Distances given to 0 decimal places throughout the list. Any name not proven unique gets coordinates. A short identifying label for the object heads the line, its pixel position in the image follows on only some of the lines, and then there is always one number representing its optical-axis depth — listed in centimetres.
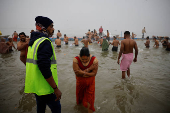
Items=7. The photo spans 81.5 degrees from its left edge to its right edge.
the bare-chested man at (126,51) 350
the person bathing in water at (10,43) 845
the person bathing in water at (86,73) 189
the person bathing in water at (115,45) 920
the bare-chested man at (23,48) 302
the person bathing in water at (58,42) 1120
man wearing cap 124
